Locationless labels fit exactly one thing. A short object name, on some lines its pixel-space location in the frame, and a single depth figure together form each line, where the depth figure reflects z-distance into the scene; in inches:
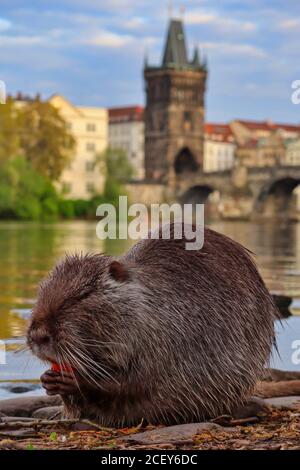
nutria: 181.2
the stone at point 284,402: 204.5
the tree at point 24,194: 2682.1
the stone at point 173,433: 166.4
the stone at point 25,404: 209.8
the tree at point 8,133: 2743.6
